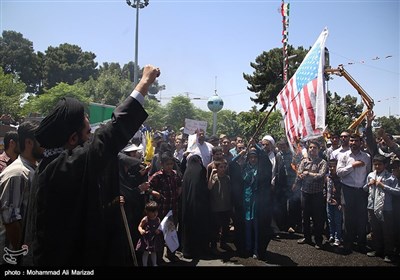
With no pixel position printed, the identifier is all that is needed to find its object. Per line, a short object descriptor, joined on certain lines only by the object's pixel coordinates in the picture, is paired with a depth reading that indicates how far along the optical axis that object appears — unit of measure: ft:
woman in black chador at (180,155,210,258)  18.80
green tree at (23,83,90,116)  88.17
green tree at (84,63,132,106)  120.67
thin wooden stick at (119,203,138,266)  6.56
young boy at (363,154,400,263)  17.88
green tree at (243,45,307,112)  87.64
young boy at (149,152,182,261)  17.16
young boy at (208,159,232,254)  19.47
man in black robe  5.61
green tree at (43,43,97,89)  157.99
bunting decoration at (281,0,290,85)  47.90
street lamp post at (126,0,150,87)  66.49
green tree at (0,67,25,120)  69.36
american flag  14.82
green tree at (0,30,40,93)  150.20
